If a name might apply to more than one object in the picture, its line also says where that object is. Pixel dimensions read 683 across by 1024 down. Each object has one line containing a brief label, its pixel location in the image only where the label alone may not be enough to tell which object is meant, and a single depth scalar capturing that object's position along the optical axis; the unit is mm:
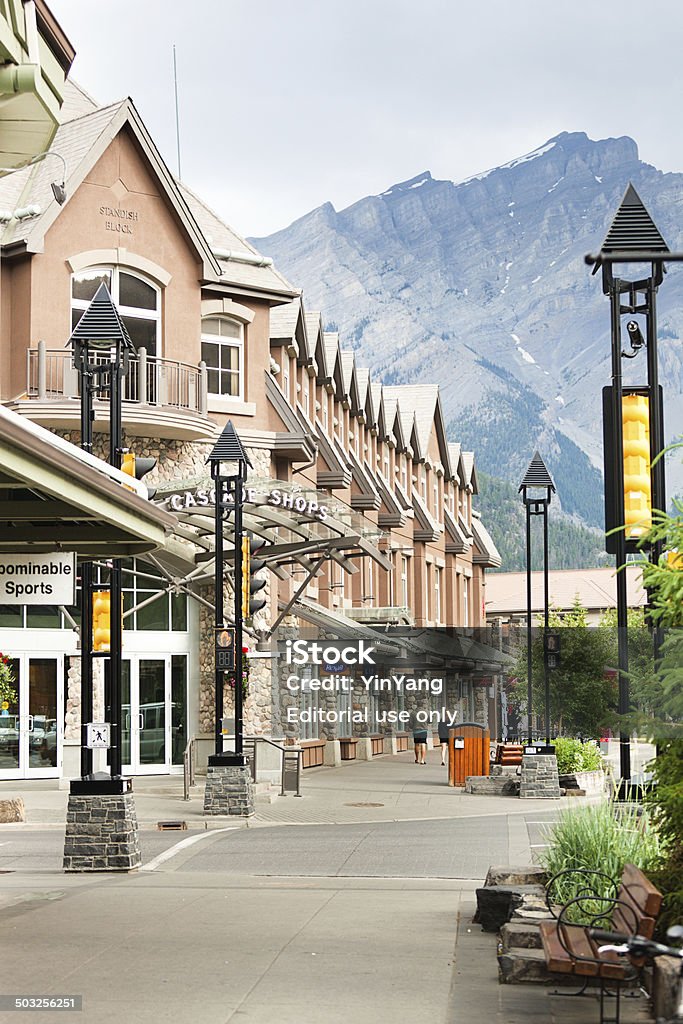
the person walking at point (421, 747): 36519
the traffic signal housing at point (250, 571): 28216
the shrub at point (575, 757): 31578
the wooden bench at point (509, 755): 35625
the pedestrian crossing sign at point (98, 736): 16750
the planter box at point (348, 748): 40188
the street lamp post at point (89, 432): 17047
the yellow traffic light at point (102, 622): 17375
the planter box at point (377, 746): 42412
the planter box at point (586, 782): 30062
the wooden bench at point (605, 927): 8023
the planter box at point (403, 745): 47562
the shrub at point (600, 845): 10523
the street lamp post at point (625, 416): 12898
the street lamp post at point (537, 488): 31366
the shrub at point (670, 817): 9023
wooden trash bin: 32031
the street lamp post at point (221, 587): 24953
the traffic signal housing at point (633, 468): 13492
